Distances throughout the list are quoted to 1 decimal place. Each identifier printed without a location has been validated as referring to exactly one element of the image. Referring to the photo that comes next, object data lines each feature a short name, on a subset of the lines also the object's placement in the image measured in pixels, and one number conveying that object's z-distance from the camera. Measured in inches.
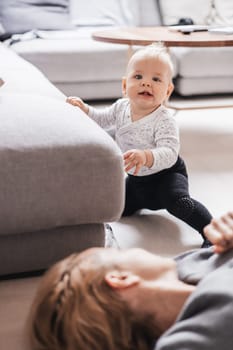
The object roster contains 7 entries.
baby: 79.5
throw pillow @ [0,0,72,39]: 156.0
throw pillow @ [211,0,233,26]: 171.6
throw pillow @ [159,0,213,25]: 170.7
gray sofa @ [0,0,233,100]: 150.2
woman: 42.6
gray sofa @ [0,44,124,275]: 61.8
